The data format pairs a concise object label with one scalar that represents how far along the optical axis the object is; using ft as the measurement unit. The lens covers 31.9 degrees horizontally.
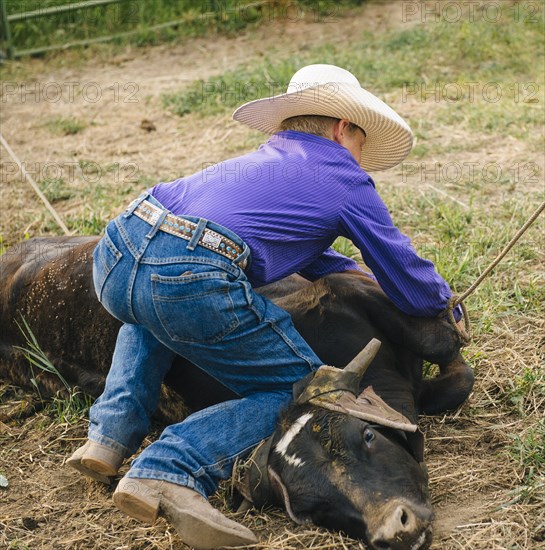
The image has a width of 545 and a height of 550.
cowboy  9.94
